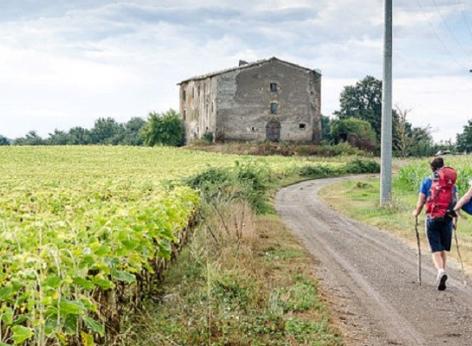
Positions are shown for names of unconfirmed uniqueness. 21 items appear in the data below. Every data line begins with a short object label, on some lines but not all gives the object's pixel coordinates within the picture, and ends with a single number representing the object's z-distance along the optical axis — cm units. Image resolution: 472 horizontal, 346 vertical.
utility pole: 2628
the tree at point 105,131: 12888
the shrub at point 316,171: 5223
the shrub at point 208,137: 7629
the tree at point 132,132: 11725
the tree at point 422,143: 8136
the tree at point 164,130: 8494
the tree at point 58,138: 12356
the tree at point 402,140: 6654
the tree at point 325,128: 9130
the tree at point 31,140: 11923
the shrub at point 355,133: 8469
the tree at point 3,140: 12650
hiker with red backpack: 1241
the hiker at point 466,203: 1055
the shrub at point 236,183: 2122
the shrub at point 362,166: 5799
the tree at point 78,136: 12469
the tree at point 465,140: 9688
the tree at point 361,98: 10481
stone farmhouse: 7575
